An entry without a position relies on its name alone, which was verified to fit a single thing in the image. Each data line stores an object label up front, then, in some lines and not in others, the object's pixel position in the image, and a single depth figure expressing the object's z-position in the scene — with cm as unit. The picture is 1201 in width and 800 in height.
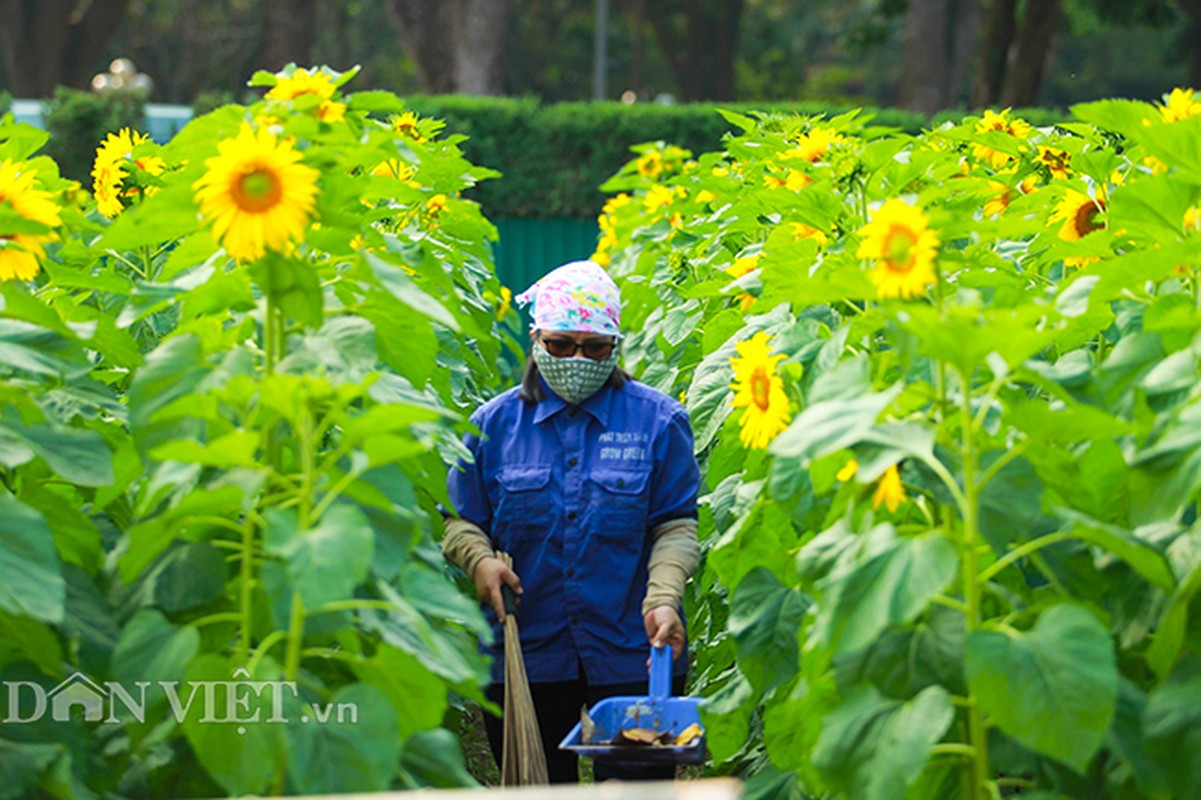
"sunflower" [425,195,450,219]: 1234
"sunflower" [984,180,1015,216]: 980
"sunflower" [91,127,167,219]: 884
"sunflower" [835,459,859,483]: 552
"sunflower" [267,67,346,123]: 616
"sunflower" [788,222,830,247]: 848
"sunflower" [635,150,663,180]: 1972
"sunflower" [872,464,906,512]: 528
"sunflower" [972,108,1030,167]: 1127
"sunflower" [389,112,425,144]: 1127
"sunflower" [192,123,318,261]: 531
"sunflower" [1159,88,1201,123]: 714
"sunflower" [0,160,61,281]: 603
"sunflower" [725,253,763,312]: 930
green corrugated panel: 3484
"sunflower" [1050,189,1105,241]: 768
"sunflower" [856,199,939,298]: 541
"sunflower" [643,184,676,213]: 1723
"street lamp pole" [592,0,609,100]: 6372
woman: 907
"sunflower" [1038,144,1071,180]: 1033
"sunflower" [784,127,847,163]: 940
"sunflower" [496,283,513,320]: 1372
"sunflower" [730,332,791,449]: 643
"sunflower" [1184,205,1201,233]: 592
